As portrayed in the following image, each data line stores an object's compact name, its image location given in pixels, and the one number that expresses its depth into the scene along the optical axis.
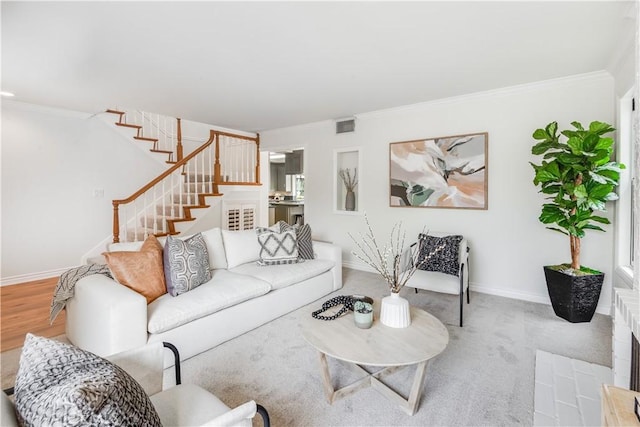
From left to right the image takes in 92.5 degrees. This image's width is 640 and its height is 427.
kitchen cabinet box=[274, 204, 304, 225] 7.84
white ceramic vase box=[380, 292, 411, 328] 1.94
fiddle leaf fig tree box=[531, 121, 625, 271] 2.69
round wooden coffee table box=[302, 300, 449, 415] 1.63
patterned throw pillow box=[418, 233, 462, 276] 3.22
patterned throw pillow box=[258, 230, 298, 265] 3.36
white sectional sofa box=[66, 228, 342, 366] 1.97
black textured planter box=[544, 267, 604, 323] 2.83
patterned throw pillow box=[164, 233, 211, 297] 2.46
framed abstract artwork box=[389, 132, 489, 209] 3.81
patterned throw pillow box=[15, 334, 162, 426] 0.67
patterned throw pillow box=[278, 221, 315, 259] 3.65
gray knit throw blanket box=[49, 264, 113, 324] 2.33
